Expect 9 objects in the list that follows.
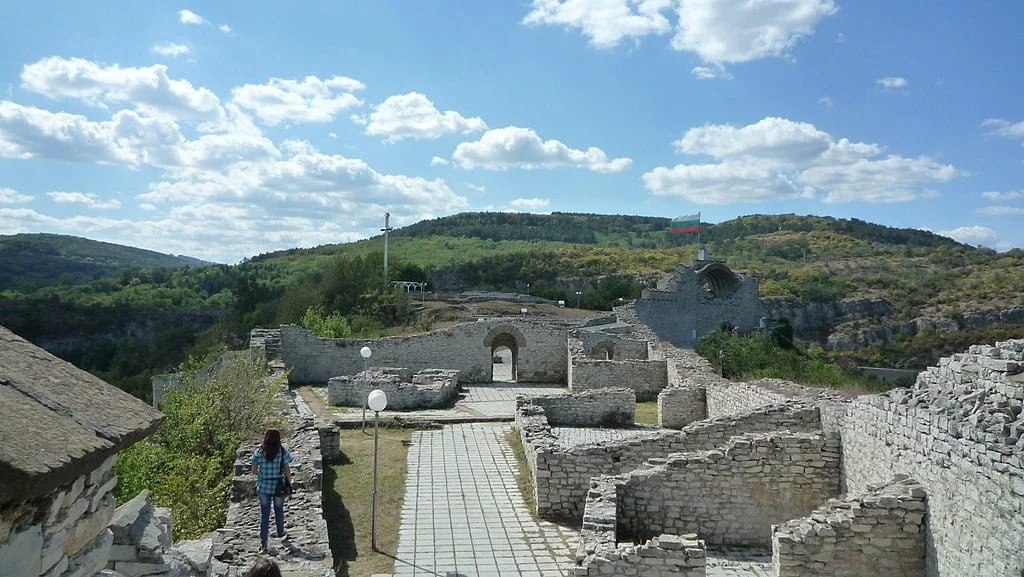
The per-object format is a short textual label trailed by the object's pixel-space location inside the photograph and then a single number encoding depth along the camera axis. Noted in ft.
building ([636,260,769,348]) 135.54
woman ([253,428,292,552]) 25.32
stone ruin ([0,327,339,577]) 8.82
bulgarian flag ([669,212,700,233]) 163.12
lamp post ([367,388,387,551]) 29.84
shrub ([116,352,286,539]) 33.12
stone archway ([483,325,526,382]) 88.94
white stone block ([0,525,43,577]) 8.68
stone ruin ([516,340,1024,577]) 20.45
